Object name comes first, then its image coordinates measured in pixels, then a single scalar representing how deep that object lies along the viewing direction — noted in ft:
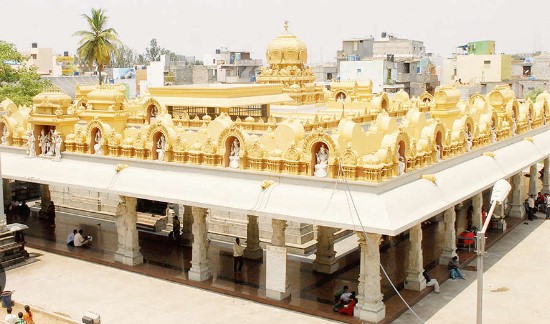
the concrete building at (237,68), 298.15
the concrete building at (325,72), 271.47
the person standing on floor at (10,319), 55.35
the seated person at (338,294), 61.72
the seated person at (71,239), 83.97
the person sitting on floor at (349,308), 60.03
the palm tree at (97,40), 152.76
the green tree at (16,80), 135.03
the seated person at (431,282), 66.54
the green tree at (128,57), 489.38
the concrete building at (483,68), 235.81
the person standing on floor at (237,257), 72.95
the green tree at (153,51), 459.19
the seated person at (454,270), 70.54
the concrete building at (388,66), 222.28
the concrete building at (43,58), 321.11
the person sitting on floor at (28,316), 54.56
